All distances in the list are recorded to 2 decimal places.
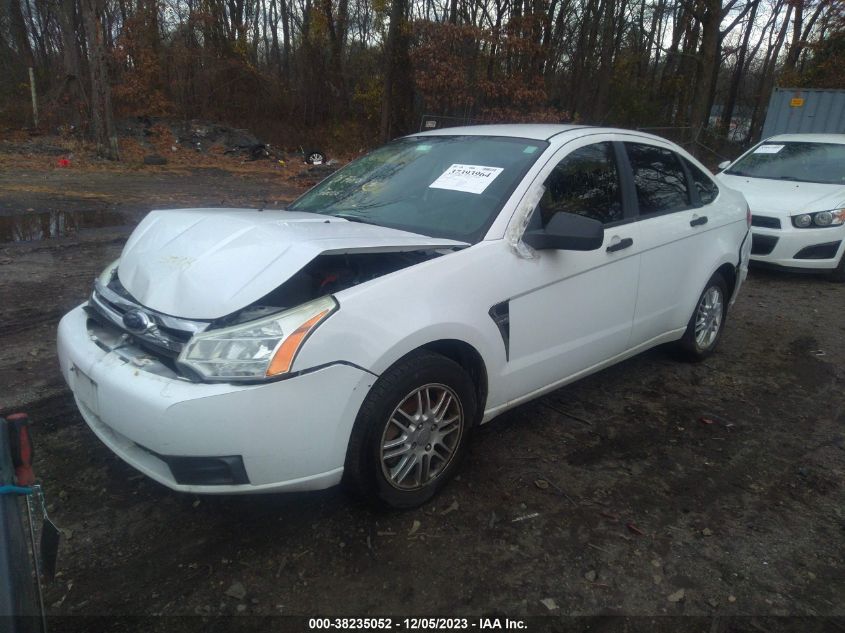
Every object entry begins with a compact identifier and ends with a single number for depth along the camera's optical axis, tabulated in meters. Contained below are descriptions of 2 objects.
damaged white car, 2.34
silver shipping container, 12.43
